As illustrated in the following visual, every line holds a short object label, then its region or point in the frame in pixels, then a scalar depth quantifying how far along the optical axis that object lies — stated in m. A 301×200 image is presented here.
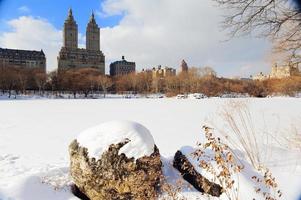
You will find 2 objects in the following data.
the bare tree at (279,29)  3.22
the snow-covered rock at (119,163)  3.21
